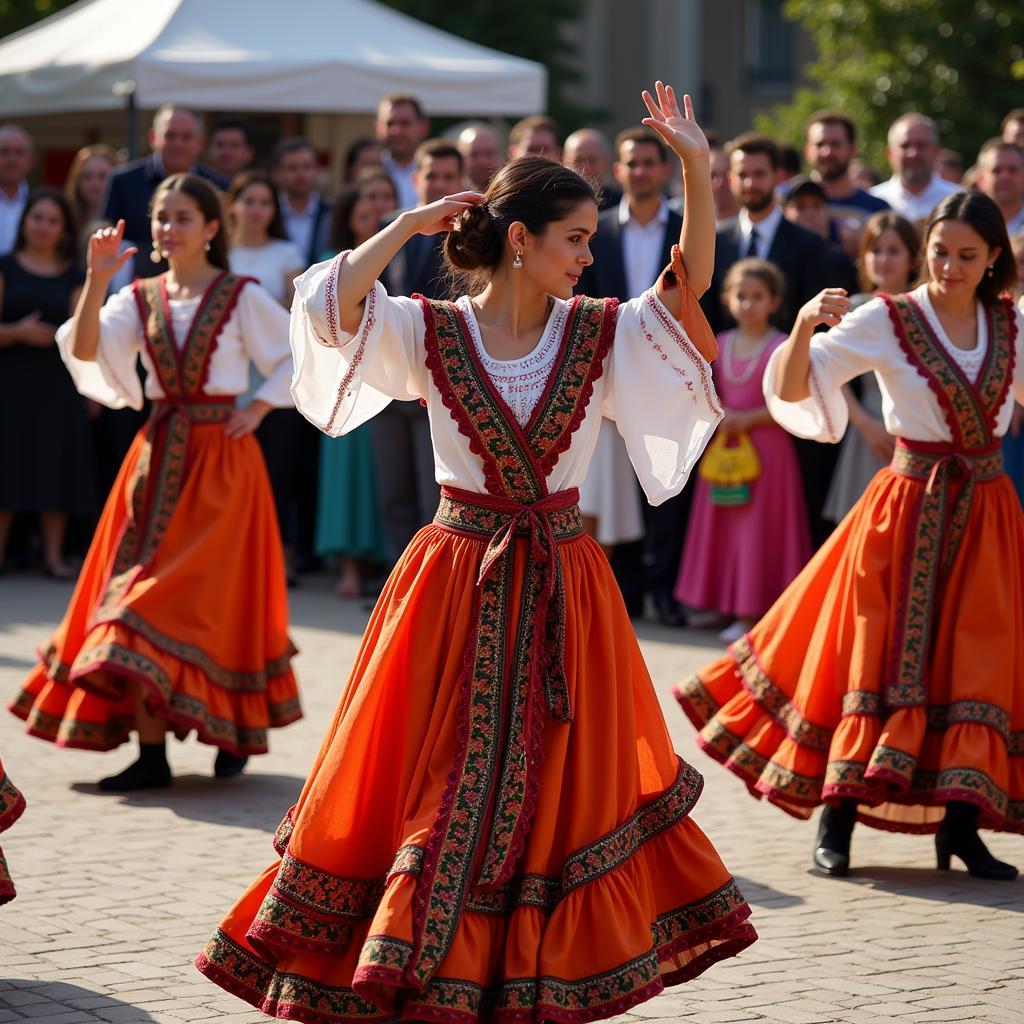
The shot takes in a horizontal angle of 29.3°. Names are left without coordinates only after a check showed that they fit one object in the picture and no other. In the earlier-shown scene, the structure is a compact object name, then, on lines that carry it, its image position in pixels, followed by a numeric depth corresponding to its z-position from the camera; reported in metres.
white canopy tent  12.34
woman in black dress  11.13
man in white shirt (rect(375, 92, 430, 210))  11.49
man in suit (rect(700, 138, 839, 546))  9.71
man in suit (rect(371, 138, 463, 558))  9.91
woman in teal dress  10.97
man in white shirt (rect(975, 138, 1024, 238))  9.77
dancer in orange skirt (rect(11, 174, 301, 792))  6.52
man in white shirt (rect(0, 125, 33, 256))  11.98
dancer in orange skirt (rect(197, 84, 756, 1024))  3.89
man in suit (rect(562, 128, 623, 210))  10.67
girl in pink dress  9.60
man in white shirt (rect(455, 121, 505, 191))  10.90
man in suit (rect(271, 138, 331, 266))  11.35
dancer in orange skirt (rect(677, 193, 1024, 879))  5.50
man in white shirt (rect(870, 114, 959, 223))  10.42
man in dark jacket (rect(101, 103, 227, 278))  10.62
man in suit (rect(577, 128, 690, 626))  9.81
